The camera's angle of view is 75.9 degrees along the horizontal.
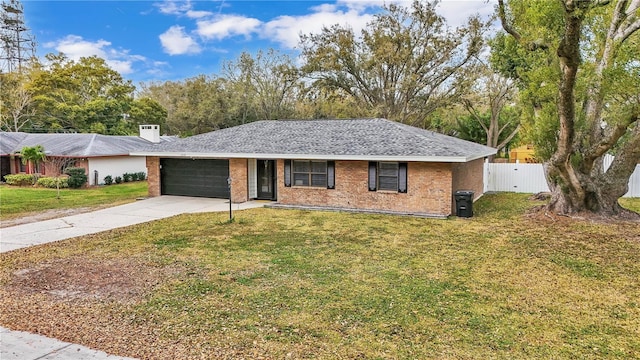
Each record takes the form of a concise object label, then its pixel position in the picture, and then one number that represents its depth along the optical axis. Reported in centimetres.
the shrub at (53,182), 2203
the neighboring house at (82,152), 2306
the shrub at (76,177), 2189
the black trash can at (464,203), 1309
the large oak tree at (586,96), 1042
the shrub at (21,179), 2312
